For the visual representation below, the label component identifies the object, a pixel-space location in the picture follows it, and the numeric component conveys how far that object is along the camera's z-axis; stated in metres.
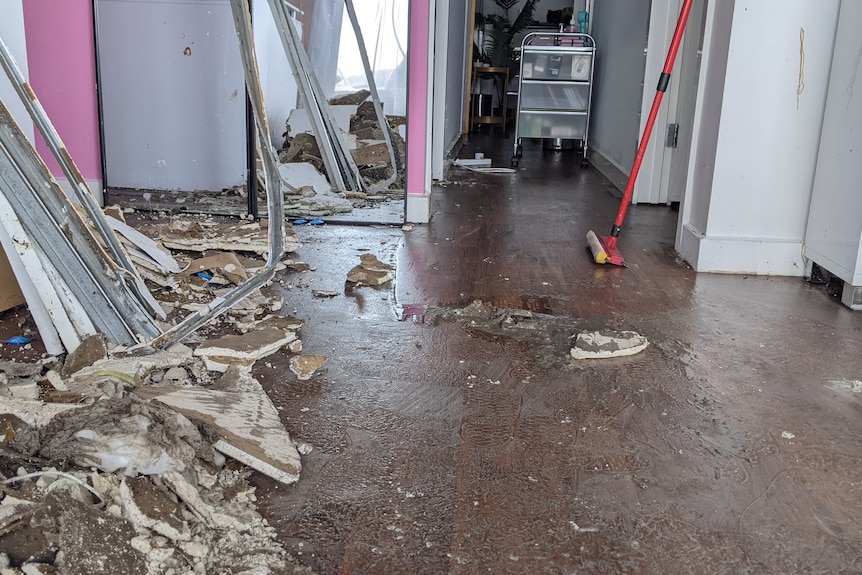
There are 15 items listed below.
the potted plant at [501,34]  9.48
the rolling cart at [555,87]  6.30
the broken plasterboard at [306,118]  3.63
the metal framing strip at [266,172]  2.56
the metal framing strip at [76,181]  2.01
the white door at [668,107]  4.25
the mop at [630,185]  3.00
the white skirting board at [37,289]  1.83
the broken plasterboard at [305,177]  3.80
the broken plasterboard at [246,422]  1.43
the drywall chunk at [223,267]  2.68
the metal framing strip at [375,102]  3.51
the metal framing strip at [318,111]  3.54
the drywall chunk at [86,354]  1.79
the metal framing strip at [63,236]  1.84
